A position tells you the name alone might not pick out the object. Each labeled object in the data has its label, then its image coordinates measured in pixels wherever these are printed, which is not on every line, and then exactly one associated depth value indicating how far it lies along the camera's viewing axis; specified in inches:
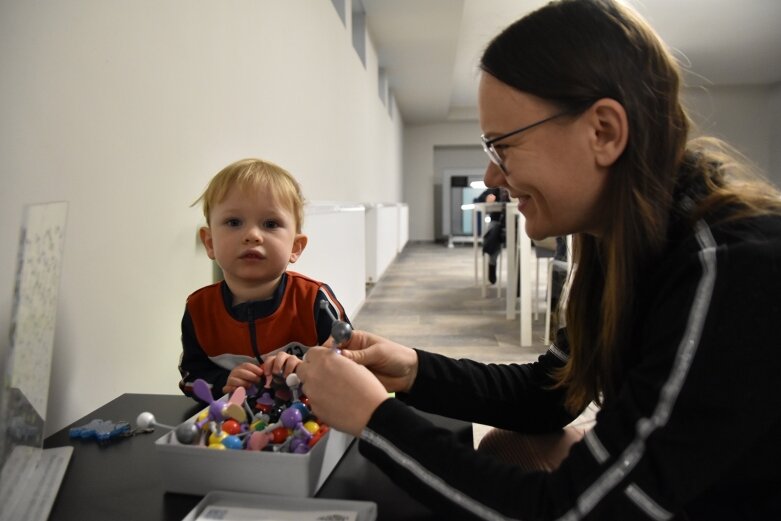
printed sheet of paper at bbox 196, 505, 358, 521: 23.6
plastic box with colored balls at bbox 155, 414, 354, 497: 25.4
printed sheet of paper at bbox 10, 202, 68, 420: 25.7
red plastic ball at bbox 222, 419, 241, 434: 29.2
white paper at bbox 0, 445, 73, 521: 24.6
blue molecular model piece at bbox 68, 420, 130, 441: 33.3
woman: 22.1
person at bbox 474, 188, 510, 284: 193.2
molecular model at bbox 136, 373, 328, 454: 27.6
